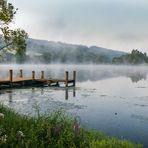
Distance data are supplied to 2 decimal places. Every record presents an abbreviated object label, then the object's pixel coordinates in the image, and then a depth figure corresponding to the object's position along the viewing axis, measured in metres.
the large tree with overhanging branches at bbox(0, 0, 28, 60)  10.82
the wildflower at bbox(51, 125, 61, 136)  6.53
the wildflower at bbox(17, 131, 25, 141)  5.55
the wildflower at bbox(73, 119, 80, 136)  6.40
